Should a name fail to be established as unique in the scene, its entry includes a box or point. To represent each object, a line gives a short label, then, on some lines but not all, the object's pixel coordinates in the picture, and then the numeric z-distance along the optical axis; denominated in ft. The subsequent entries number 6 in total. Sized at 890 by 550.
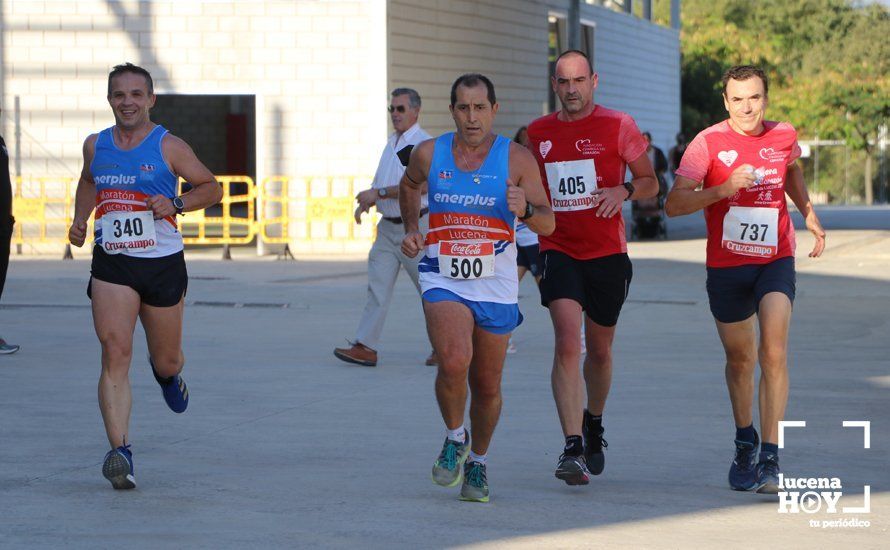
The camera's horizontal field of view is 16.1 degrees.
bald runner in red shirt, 49.23
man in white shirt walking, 75.43
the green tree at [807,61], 339.35
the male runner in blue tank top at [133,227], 49.05
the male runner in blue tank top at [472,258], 45.65
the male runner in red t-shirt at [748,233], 47.47
